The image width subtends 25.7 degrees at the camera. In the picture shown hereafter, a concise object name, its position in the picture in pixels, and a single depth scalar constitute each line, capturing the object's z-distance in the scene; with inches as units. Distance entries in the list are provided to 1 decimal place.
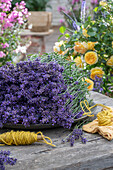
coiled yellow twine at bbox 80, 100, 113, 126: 41.2
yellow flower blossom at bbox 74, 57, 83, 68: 69.1
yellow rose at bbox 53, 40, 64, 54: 73.0
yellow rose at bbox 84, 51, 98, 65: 68.4
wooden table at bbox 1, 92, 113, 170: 32.2
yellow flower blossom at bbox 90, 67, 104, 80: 71.6
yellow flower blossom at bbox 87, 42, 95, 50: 70.9
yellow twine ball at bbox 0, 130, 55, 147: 35.9
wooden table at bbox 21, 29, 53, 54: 148.2
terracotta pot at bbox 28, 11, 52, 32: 146.5
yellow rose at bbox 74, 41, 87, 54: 68.7
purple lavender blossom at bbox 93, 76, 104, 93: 71.6
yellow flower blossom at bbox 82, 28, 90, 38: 71.5
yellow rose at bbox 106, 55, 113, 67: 72.2
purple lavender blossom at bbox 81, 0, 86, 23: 80.8
